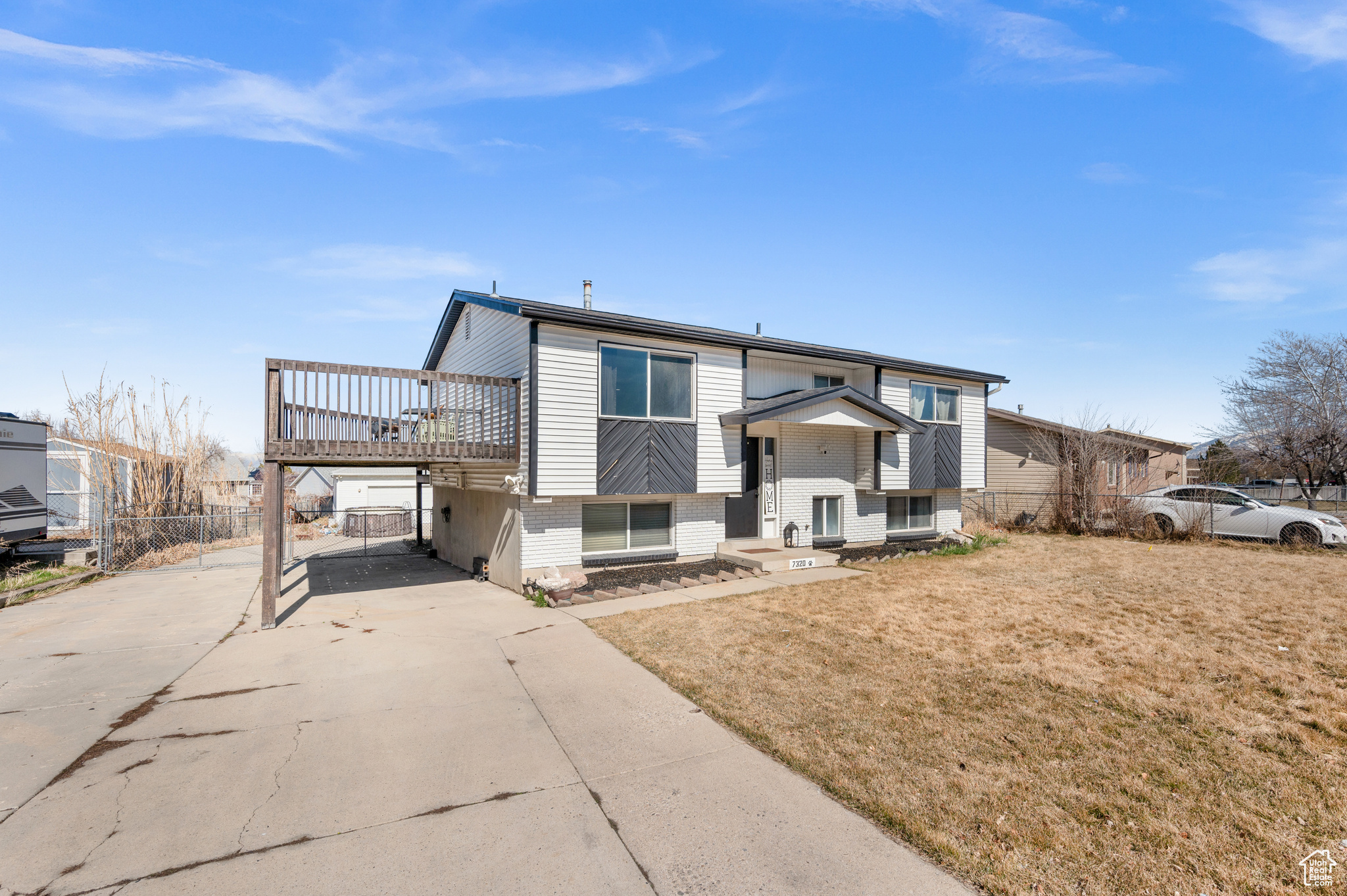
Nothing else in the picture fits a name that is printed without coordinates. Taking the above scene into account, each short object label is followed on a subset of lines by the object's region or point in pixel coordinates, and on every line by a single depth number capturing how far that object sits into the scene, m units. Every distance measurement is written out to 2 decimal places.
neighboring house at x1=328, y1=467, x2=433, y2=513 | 28.66
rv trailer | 13.27
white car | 13.98
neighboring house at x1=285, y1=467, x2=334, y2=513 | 33.28
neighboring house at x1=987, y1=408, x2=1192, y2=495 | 19.34
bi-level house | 10.98
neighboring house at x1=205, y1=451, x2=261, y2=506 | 22.66
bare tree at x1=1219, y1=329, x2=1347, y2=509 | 24.17
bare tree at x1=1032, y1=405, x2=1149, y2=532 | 17.55
